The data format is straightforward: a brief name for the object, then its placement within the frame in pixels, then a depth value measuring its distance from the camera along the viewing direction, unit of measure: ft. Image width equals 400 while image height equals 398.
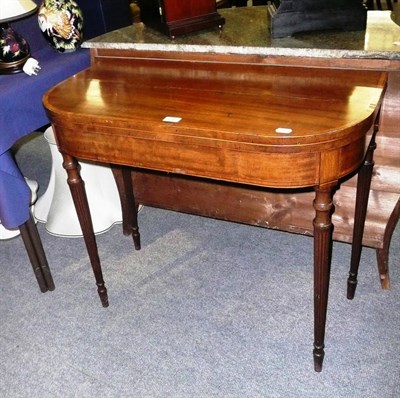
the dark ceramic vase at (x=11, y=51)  5.33
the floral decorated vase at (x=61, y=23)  5.53
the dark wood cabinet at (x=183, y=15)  5.09
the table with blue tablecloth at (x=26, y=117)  4.96
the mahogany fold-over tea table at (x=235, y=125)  3.51
